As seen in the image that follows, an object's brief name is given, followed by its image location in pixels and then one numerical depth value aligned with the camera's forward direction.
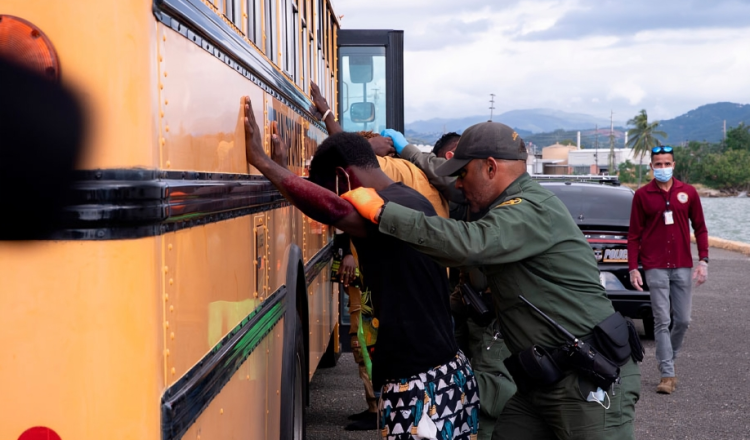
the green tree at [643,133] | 117.94
